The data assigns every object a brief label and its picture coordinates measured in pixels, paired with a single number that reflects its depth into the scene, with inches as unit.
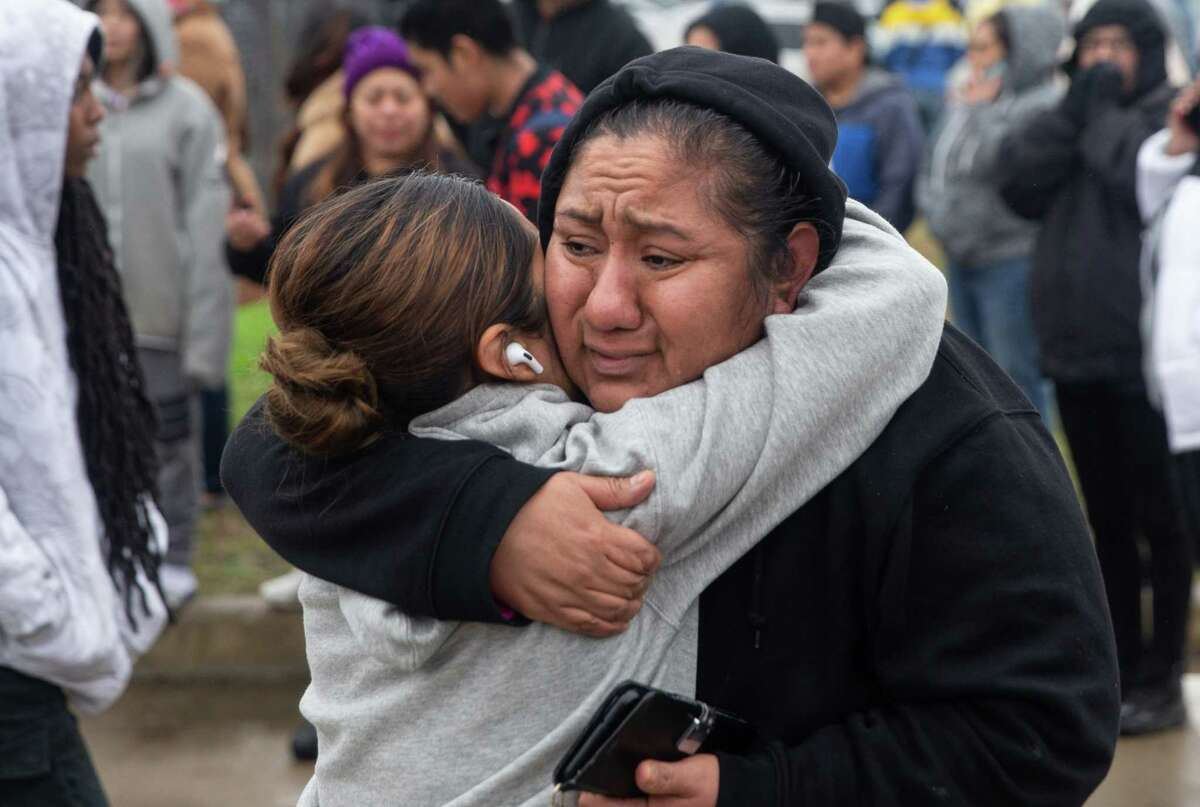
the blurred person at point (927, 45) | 402.3
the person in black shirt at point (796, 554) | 70.4
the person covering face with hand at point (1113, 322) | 206.7
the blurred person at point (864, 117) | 262.7
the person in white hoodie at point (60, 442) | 115.0
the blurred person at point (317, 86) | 227.6
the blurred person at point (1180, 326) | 175.5
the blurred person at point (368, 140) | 210.8
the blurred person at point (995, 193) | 259.9
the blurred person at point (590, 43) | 227.6
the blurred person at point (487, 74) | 179.6
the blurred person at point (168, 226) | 245.3
